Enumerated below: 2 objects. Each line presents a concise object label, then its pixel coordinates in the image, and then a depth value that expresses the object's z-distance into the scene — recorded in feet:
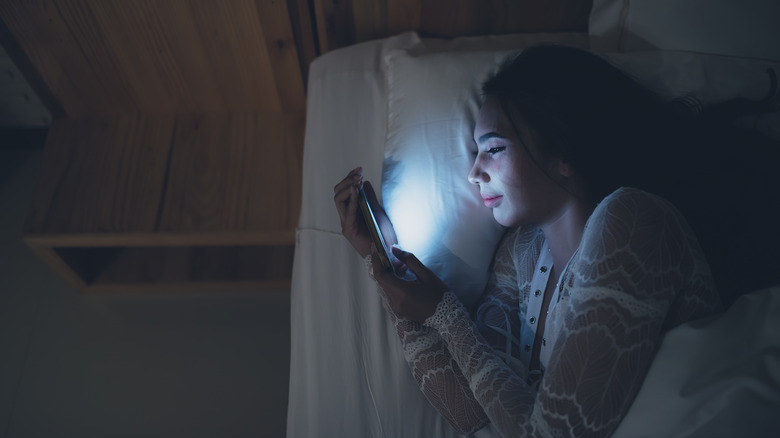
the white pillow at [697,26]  3.71
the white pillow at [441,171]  3.60
